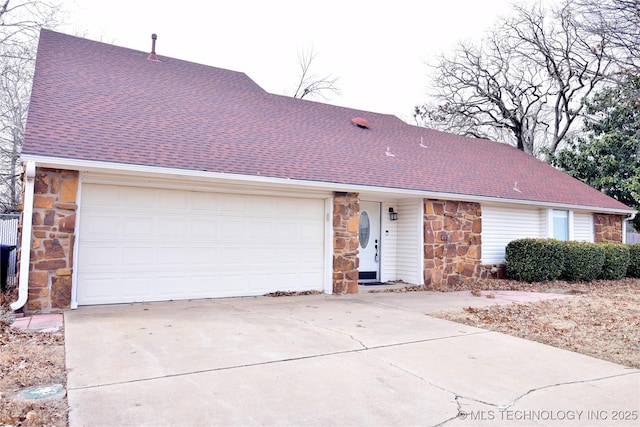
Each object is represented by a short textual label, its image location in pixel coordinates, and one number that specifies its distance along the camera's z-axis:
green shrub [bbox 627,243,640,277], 13.71
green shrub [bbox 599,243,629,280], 12.61
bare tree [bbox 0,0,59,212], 13.97
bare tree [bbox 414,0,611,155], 20.86
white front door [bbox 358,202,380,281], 10.63
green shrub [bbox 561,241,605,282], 11.73
